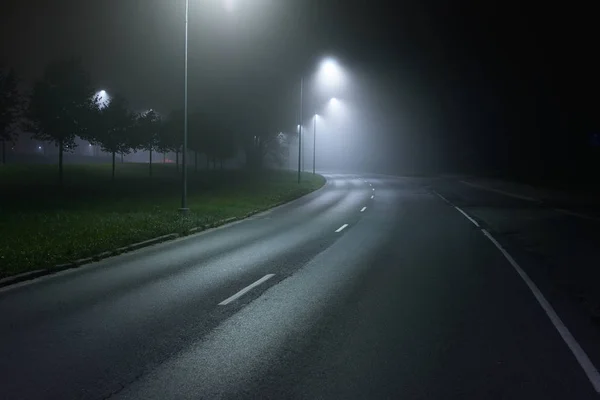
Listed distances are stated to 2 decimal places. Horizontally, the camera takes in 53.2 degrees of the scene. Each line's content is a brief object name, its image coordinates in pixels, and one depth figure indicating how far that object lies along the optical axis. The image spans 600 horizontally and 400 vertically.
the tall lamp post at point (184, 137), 19.78
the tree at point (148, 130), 49.56
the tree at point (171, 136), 54.66
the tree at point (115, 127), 39.69
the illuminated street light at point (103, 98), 38.28
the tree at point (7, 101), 27.14
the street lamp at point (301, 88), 36.85
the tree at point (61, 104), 33.06
